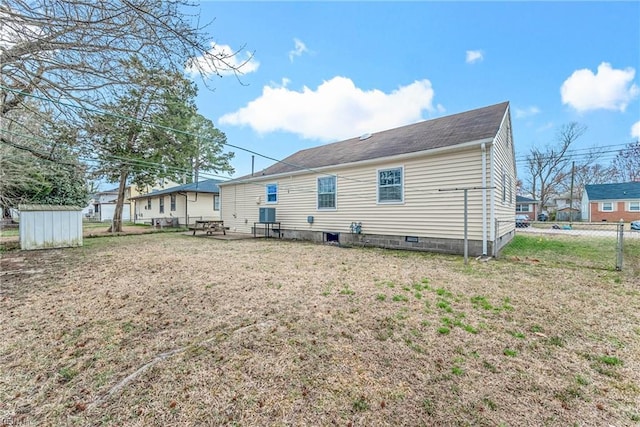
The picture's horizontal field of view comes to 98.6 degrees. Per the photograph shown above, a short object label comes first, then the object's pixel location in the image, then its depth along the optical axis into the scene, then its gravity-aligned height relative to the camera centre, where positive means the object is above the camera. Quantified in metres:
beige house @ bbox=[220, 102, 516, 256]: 7.10 +0.77
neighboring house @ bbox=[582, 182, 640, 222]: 25.84 +0.76
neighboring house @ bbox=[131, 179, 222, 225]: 20.41 +0.69
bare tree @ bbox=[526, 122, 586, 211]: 27.94 +5.09
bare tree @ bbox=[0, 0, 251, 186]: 3.14 +2.21
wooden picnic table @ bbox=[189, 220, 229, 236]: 13.07 -0.70
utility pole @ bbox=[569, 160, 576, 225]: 27.63 +3.99
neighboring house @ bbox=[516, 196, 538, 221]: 30.45 +0.35
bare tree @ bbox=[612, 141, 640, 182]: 25.36 +4.73
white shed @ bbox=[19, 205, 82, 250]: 8.43 -0.42
